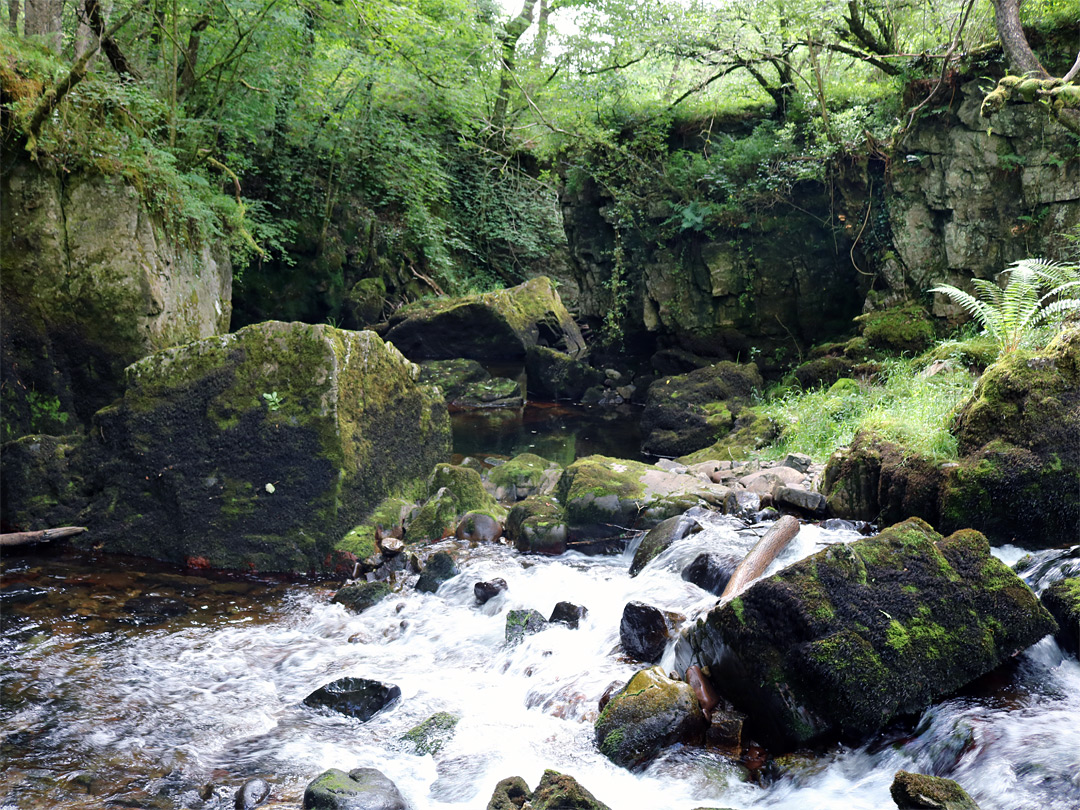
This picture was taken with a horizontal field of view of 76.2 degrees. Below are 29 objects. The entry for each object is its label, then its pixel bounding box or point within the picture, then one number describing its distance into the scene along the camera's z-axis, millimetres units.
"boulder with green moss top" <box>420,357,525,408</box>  15141
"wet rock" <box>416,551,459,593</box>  5773
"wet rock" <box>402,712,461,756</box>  3691
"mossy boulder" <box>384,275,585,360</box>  15117
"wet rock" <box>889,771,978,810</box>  2557
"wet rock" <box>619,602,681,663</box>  4332
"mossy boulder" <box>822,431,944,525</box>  5348
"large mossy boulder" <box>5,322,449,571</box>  6043
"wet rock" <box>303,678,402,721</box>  4020
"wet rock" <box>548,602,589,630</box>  4922
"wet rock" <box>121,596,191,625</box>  4969
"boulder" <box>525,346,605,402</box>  15977
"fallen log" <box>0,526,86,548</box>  5773
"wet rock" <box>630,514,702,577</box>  5871
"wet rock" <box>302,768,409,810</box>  3016
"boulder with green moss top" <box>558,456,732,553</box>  6660
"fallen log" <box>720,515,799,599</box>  4523
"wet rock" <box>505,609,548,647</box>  4855
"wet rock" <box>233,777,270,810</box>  3107
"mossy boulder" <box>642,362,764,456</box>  10727
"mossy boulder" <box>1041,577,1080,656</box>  3530
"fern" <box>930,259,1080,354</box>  6438
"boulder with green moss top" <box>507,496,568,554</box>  6605
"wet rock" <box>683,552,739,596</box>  4902
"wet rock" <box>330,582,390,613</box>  5426
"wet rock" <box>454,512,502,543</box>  6898
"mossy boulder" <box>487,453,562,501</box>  8281
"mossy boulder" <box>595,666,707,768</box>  3441
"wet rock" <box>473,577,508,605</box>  5488
